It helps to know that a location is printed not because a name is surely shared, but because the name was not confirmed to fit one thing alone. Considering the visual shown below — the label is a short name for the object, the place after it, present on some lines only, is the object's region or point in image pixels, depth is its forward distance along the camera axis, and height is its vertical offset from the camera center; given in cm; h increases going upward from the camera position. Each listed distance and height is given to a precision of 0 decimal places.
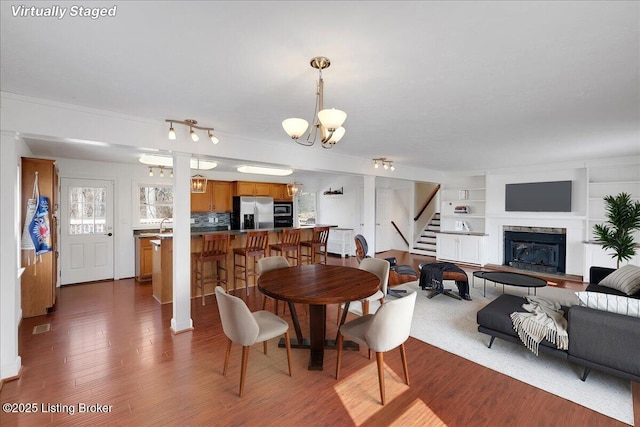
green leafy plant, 481 -28
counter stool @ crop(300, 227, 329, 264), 576 -67
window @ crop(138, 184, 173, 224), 615 +15
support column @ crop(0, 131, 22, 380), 240 -45
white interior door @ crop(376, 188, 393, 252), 902 -29
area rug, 218 -141
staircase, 857 -92
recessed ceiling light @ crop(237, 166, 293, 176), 627 +91
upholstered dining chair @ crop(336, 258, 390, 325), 330 -72
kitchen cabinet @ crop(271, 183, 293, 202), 787 +49
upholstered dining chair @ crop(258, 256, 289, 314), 336 -65
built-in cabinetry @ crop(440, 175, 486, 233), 750 +19
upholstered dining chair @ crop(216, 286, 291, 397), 216 -90
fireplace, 611 -85
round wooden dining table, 225 -67
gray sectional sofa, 212 -103
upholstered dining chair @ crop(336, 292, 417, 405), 209 -88
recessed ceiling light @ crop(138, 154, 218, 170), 433 +77
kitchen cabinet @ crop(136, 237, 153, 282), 555 -98
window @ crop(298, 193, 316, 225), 950 +3
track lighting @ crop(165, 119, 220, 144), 308 +92
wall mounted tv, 603 +30
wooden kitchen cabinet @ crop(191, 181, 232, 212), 662 +26
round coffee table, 403 -101
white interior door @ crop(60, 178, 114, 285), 528 -40
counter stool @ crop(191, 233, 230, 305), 427 -71
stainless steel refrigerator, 717 -8
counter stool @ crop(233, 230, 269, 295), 470 -67
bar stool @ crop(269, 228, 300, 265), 516 -61
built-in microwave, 803 +2
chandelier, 188 +60
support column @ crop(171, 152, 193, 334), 334 -39
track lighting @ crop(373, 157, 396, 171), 557 +94
